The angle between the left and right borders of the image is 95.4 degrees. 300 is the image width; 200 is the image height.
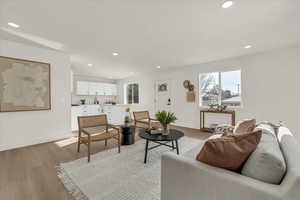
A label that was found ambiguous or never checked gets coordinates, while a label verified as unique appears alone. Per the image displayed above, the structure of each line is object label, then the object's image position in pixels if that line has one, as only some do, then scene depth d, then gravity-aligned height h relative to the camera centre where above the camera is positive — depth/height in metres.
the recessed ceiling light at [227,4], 1.91 +1.37
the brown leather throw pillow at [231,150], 0.99 -0.37
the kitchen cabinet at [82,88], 6.12 +0.58
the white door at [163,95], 5.66 +0.22
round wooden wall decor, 5.04 +0.63
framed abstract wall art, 2.95 +0.37
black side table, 3.27 -0.81
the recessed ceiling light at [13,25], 2.69 +1.53
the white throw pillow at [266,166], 0.87 -0.44
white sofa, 0.76 -0.54
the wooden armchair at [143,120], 3.91 -0.59
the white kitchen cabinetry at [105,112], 4.89 -0.45
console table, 3.99 -0.47
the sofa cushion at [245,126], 1.99 -0.40
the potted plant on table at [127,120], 3.34 -0.48
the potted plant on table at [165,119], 2.62 -0.36
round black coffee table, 2.35 -0.66
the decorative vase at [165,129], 2.64 -0.57
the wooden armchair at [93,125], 2.58 -0.53
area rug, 1.63 -1.10
